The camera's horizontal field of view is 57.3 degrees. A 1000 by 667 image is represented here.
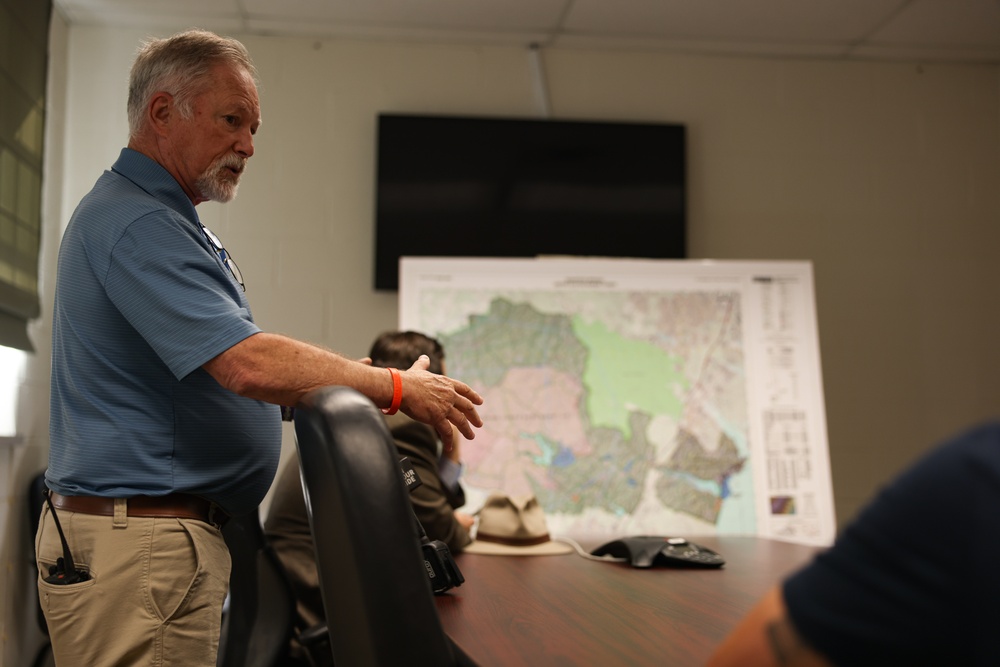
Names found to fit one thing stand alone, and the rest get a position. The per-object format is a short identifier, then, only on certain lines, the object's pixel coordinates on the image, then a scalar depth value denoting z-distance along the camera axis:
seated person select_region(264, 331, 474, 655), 2.22
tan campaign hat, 2.25
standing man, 1.33
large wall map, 3.17
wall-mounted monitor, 3.84
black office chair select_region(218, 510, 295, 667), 2.13
